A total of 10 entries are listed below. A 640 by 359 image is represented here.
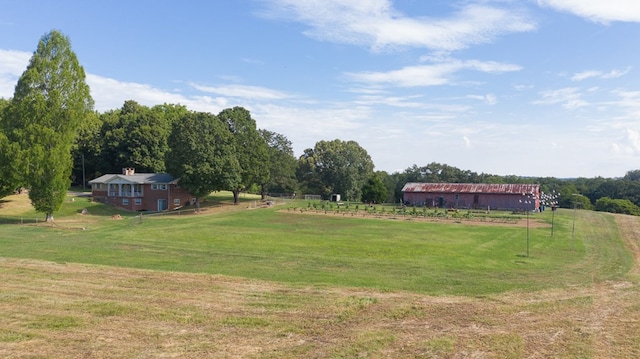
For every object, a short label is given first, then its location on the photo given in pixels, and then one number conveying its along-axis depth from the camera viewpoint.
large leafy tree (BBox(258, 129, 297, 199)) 71.38
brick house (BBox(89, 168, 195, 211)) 57.66
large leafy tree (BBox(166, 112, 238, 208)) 53.09
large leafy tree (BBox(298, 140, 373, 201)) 84.38
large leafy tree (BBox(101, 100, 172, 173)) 71.31
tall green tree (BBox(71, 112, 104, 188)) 75.44
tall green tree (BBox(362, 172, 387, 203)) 74.00
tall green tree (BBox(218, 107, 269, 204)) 58.19
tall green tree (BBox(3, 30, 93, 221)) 40.97
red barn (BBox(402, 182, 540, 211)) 63.75
